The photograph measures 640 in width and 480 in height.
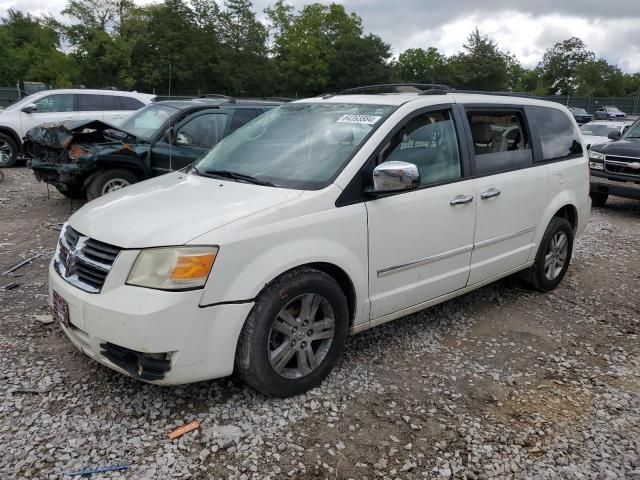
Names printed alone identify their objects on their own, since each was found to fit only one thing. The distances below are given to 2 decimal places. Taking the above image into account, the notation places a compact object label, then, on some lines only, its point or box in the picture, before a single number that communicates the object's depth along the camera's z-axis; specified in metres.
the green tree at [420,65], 78.44
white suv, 11.40
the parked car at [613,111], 36.35
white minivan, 2.73
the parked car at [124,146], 7.20
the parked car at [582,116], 30.38
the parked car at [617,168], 8.85
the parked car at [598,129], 12.57
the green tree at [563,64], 84.94
